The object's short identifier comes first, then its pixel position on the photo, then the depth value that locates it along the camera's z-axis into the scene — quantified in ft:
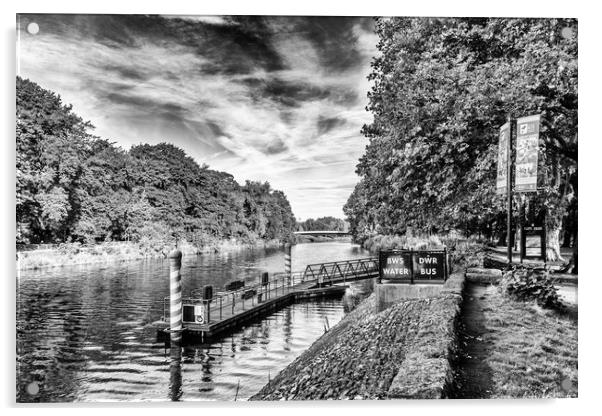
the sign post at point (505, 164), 24.75
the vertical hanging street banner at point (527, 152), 24.47
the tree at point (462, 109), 26.07
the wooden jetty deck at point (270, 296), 39.99
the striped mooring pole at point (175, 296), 36.47
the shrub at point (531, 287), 26.08
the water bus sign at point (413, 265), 33.14
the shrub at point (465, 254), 46.73
